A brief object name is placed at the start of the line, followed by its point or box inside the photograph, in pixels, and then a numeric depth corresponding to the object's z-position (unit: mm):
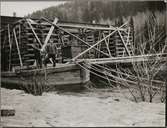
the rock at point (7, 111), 3424
